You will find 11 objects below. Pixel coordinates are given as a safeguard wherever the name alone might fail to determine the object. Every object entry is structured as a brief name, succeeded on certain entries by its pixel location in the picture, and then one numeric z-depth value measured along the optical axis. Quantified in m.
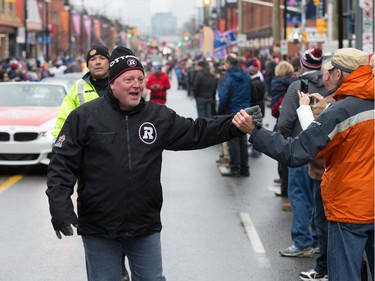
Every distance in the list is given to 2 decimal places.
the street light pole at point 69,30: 58.51
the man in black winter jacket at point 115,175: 4.86
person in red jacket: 19.98
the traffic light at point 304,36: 34.78
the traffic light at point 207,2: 41.91
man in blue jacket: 13.03
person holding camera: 8.19
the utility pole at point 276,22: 38.19
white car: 13.33
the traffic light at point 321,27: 35.97
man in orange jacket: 4.96
